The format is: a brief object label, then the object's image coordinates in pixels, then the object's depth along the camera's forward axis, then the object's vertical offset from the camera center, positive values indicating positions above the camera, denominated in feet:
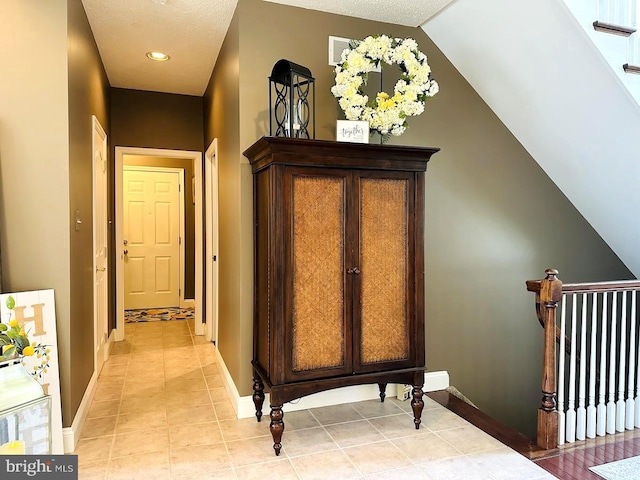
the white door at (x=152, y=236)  22.62 -0.11
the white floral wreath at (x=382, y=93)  9.41 +3.10
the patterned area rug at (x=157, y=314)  20.45 -3.77
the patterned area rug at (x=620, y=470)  7.79 -4.17
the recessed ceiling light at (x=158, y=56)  13.26 +5.19
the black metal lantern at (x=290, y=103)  9.08 +2.79
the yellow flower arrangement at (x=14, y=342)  4.46 -1.10
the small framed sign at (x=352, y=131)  9.34 +2.06
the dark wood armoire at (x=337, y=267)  8.54 -0.67
